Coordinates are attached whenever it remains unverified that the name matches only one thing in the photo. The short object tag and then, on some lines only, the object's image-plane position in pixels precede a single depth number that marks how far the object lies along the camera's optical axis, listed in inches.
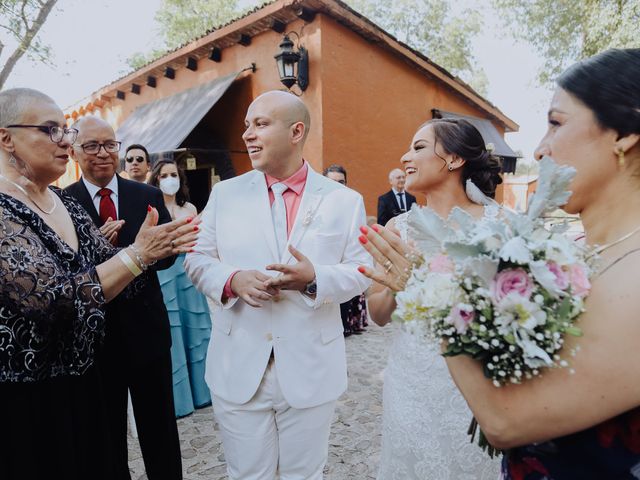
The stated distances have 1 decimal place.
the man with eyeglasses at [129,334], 103.7
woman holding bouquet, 40.3
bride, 85.0
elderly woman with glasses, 67.7
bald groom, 89.1
